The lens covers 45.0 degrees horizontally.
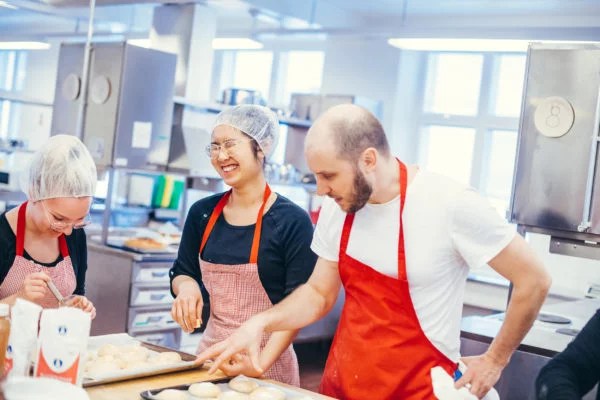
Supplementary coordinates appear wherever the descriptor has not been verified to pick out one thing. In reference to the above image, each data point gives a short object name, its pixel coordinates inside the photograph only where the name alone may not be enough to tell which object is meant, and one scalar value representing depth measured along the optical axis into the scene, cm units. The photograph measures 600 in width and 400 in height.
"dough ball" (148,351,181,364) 209
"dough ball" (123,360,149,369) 202
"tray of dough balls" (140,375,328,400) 181
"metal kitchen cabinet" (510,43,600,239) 352
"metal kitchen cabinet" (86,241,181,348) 480
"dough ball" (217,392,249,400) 187
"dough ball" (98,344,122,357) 211
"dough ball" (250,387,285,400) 188
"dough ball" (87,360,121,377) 191
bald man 201
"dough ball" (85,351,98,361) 205
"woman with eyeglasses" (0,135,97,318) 230
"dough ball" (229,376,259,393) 194
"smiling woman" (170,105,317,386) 246
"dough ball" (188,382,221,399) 187
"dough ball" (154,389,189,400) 178
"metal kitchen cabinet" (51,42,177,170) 504
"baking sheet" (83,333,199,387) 189
